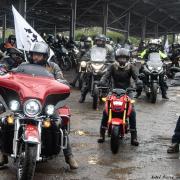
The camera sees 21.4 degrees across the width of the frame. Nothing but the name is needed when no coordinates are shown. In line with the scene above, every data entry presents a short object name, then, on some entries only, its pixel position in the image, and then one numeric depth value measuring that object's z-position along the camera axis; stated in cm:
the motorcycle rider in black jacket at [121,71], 752
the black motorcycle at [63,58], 1945
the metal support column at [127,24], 2310
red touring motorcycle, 475
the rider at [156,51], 1249
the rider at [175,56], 1908
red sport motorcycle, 669
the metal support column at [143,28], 2539
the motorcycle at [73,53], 1928
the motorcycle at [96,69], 1037
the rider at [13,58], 1228
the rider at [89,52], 1120
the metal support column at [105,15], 2066
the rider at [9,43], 1579
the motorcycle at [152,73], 1193
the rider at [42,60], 564
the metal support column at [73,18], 1975
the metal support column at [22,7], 1662
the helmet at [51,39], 2044
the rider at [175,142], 667
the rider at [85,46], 1432
